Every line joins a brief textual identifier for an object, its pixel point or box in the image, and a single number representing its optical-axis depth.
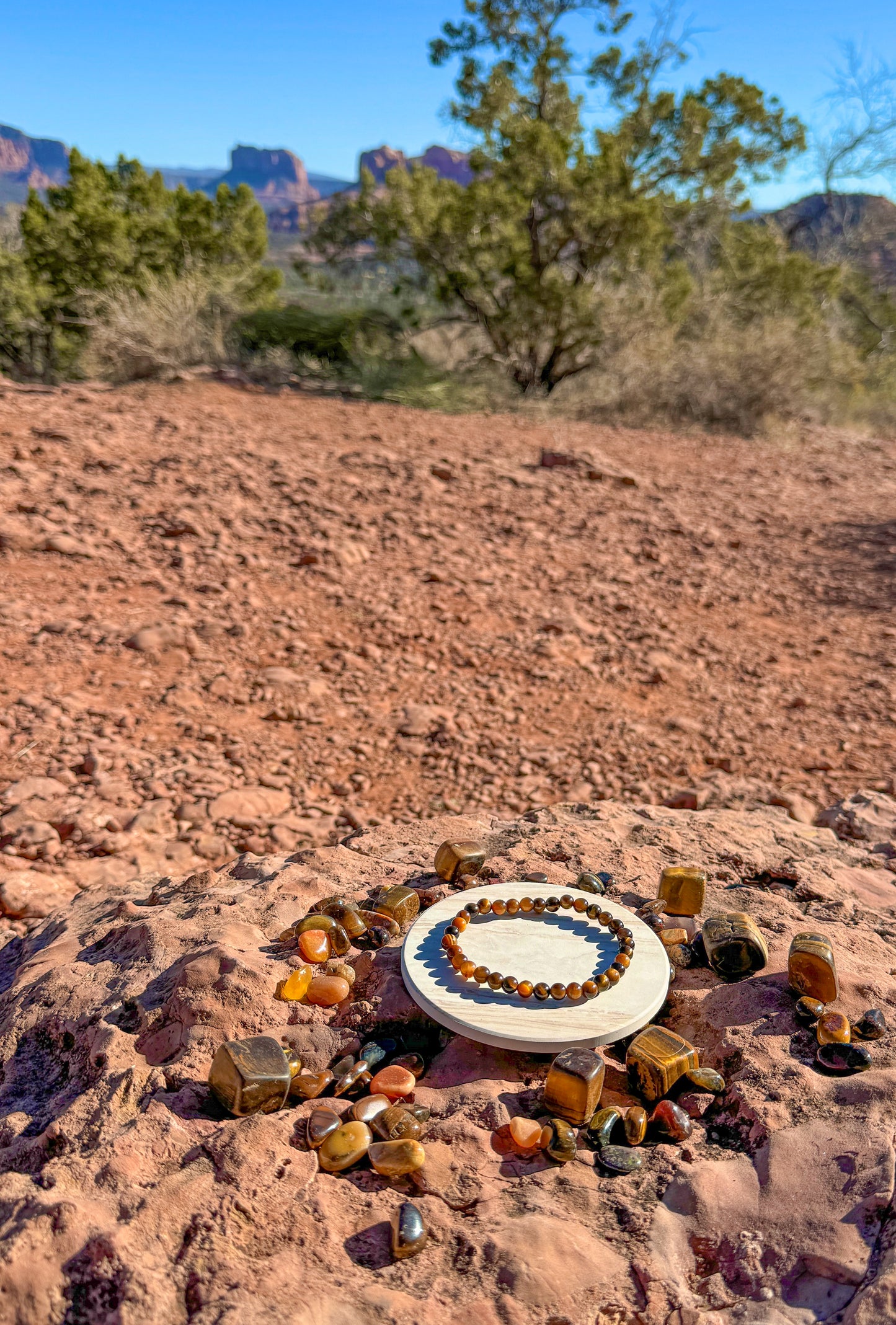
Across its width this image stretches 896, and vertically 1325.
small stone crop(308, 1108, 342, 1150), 0.28
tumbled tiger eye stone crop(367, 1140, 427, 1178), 0.28
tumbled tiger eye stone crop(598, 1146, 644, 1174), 0.28
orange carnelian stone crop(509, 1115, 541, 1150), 0.29
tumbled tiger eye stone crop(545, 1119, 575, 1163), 0.28
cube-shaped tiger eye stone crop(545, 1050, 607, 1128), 0.29
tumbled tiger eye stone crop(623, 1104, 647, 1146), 0.29
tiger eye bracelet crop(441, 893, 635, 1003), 0.33
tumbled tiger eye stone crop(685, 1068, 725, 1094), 0.31
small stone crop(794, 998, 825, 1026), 0.33
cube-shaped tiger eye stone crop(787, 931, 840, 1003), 0.34
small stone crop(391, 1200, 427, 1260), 0.25
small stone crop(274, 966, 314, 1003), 0.34
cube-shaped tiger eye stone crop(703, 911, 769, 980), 0.35
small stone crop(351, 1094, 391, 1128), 0.29
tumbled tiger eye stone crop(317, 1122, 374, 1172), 0.28
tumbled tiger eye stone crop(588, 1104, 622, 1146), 0.29
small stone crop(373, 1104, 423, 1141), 0.29
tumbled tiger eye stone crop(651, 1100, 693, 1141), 0.29
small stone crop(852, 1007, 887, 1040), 0.33
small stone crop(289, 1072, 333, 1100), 0.30
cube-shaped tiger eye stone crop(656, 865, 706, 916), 0.39
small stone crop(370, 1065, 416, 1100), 0.31
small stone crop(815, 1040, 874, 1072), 0.31
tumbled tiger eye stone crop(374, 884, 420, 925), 0.38
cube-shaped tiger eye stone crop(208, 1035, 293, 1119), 0.29
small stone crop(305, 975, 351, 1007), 0.34
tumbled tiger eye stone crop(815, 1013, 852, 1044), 0.32
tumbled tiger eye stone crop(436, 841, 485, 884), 0.41
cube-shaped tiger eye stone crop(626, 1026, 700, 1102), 0.30
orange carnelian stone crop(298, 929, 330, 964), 0.36
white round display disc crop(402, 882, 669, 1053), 0.32
